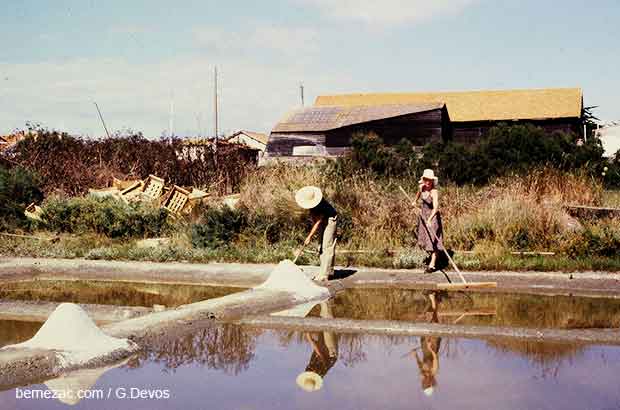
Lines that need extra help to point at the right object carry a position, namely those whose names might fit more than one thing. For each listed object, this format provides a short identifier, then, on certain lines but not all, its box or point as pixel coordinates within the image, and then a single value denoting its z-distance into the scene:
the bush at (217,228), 15.01
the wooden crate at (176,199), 18.19
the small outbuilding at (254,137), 52.91
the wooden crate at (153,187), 18.97
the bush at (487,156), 26.45
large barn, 39.03
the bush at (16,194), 17.67
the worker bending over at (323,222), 11.38
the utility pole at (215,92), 40.16
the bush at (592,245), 12.95
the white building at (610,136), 46.94
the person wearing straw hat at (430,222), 12.29
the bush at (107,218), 16.75
